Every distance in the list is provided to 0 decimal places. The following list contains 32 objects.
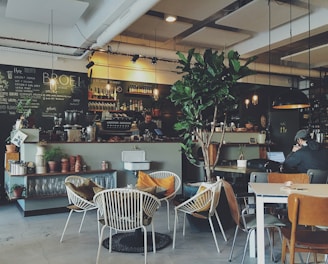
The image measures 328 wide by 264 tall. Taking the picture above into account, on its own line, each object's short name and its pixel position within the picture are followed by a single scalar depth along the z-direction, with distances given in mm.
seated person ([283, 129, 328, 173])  4844
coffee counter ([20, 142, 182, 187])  6129
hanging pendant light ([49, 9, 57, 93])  6855
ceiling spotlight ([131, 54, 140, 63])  7843
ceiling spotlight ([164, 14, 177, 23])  6730
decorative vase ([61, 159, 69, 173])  5973
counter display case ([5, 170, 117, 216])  5711
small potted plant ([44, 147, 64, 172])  5871
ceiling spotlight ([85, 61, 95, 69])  7735
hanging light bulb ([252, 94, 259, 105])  10353
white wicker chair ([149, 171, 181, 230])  4748
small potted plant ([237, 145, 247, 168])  5621
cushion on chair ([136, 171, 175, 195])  5047
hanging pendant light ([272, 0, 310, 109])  6168
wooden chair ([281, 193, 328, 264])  2467
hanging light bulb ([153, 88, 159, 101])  8663
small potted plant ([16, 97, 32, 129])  5875
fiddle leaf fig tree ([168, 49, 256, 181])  4391
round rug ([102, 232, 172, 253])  3951
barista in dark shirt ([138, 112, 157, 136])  8726
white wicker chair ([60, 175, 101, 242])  4164
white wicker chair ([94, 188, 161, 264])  3447
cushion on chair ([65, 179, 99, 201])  4281
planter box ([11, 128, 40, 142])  5816
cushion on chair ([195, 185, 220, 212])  4055
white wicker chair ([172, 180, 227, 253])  3956
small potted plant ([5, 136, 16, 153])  6465
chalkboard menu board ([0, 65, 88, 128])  7344
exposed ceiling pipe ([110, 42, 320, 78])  7801
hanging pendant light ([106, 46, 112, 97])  8177
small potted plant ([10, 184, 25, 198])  5557
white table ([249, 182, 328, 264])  2863
